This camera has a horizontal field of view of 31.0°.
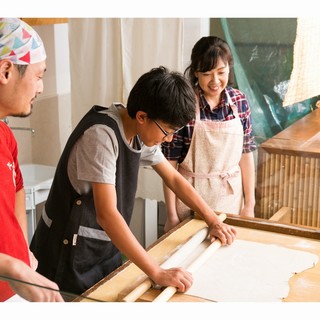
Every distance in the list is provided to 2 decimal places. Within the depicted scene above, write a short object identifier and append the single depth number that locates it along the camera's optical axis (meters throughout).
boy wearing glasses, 1.18
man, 1.12
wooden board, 1.09
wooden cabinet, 1.47
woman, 1.55
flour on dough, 1.10
